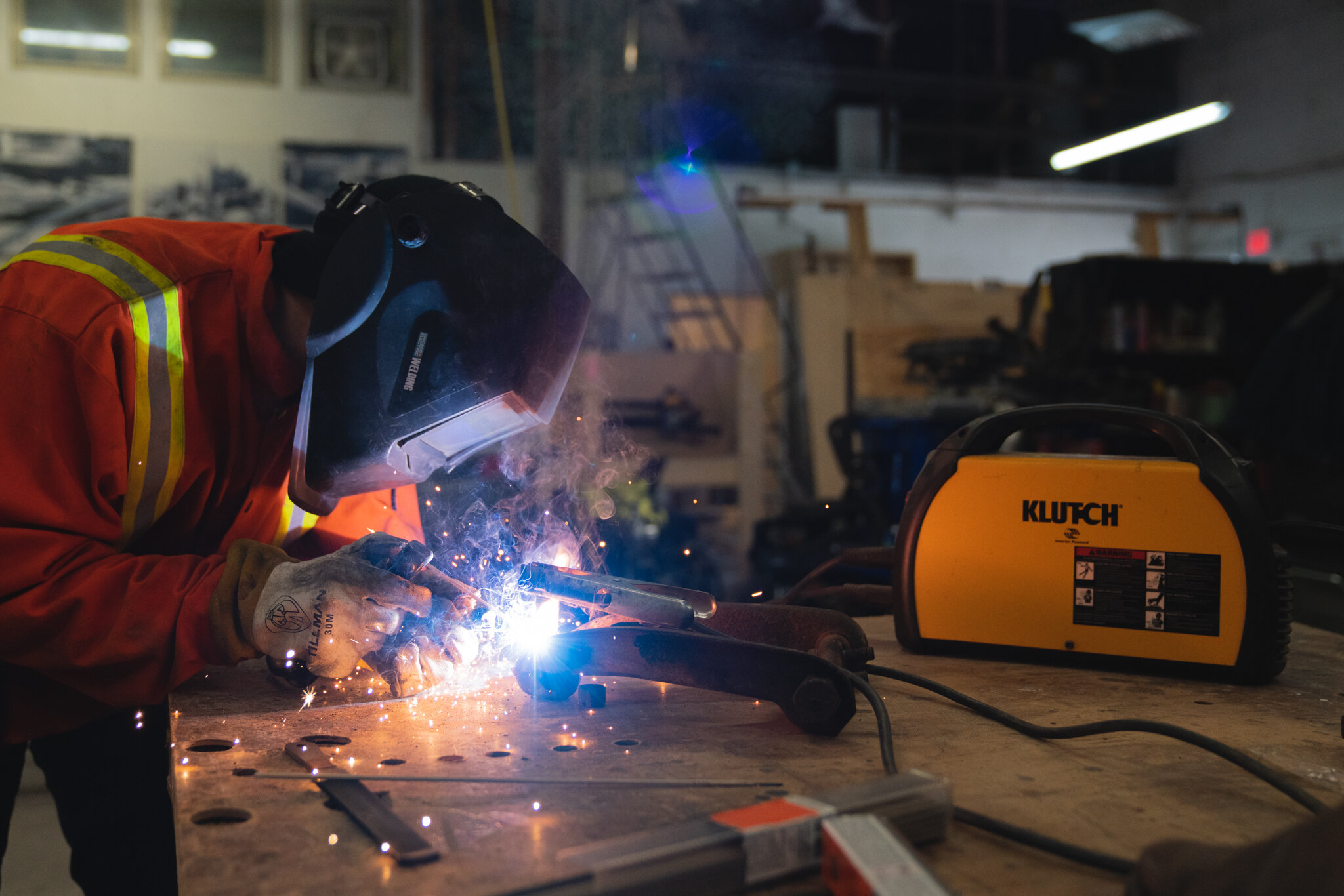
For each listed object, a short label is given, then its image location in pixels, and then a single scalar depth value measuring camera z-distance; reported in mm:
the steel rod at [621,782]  783
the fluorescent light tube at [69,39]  7660
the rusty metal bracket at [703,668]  903
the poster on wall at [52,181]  7648
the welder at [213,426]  1009
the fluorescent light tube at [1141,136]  6828
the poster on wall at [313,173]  8102
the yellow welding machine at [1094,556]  1131
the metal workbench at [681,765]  650
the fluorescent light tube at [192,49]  7883
